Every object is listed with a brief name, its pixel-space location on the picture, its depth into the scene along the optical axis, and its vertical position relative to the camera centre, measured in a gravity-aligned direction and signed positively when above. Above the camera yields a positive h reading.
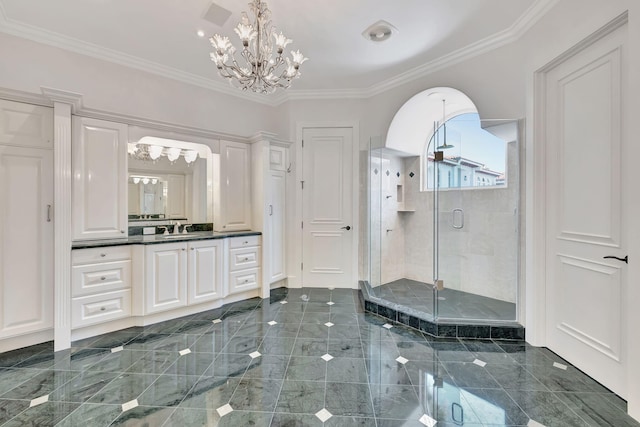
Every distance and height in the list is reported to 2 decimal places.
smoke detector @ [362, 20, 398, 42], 2.58 +1.79
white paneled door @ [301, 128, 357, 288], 4.00 +0.09
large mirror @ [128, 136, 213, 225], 3.18 +0.42
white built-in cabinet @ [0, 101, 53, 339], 2.25 -0.04
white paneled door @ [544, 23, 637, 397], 1.80 +0.03
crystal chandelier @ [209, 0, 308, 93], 1.90 +1.16
